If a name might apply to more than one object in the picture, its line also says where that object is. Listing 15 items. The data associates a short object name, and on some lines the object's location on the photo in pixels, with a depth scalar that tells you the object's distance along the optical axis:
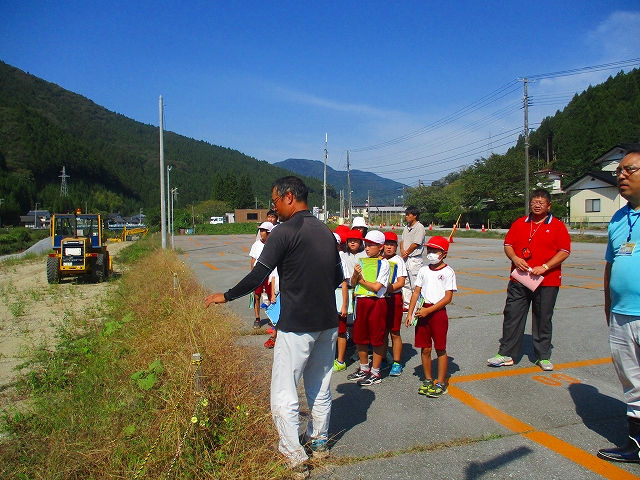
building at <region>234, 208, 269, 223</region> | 115.69
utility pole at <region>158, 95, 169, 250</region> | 23.81
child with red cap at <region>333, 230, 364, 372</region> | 5.38
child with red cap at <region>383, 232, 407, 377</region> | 5.32
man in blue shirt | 3.43
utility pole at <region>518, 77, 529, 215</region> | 35.59
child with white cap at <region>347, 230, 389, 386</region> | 4.97
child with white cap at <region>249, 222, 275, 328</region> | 6.78
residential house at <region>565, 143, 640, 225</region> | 45.25
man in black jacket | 3.19
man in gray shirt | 8.34
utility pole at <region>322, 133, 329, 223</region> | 36.48
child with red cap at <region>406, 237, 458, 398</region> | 4.73
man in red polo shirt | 5.45
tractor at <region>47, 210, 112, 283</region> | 15.47
